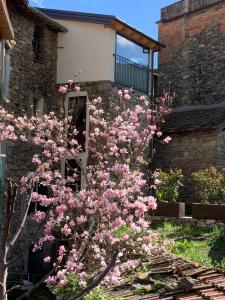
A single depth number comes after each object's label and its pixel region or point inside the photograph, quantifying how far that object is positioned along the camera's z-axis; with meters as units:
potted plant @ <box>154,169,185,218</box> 12.32
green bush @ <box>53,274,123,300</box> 6.79
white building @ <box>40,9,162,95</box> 13.27
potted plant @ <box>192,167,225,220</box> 10.37
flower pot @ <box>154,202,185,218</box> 11.17
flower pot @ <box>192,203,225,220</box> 10.25
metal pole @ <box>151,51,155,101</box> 15.03
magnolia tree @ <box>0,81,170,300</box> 5.53
